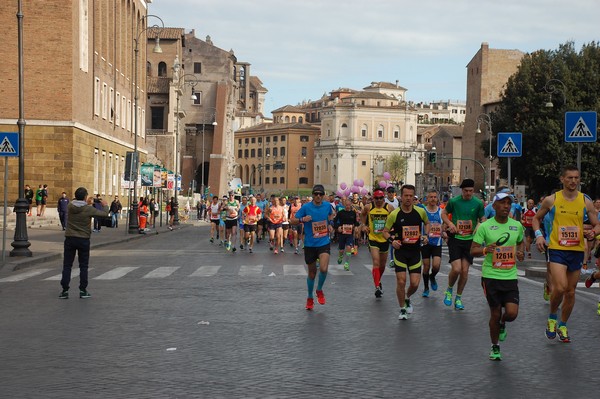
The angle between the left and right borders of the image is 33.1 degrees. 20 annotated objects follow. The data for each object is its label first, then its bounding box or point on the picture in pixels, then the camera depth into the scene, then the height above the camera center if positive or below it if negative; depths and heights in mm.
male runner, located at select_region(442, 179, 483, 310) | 14766 -695
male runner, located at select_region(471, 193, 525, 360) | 10078 -795
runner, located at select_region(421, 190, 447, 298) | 16828 -1026
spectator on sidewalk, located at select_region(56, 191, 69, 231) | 43812 -1379
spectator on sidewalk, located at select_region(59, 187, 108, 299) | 16453 -888
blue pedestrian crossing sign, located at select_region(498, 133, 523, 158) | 23891 +959
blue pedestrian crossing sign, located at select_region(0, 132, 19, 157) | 23391 +736
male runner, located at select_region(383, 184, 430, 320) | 13523 -736
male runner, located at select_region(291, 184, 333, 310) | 14945 -779
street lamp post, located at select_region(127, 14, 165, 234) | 45019 -1684
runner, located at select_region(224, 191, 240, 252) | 32819 -1159
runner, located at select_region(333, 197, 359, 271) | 24438 -1106
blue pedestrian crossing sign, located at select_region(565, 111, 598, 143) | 19344 +1148
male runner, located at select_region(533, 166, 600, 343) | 11195 -627
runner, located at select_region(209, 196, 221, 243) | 37469 -1186
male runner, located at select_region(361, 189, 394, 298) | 16438 -869
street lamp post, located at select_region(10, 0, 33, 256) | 25062 -761
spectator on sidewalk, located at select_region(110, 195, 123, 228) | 51094 -1653
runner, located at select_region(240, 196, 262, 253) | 31844 -1273
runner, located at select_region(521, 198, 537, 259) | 31033 -1160
